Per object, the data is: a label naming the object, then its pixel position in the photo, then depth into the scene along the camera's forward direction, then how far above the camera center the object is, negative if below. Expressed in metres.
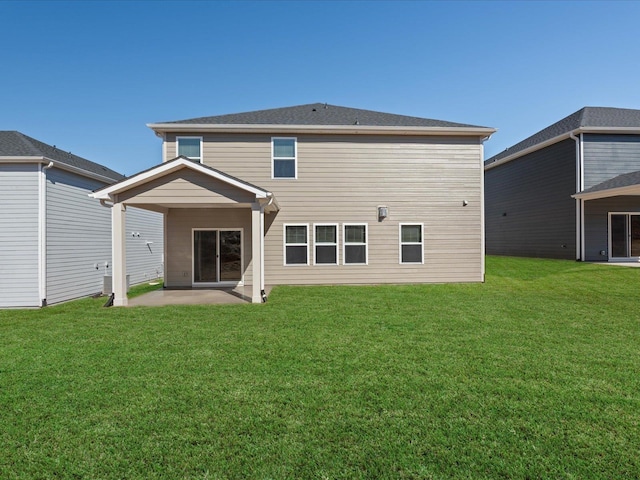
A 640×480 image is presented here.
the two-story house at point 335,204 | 10.59 +1.12
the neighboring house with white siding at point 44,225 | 8.63 +0.42
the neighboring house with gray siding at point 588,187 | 13.78 +2.12
